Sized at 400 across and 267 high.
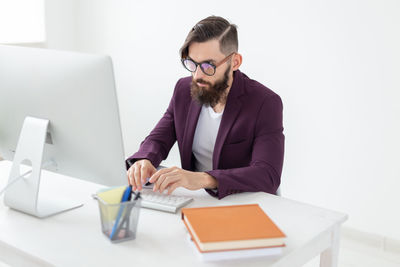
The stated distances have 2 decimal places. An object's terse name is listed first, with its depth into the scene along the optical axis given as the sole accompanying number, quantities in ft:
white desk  3.88
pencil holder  4.09
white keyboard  4.81
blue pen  4.12
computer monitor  4.23
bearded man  5.83
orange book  3.84
